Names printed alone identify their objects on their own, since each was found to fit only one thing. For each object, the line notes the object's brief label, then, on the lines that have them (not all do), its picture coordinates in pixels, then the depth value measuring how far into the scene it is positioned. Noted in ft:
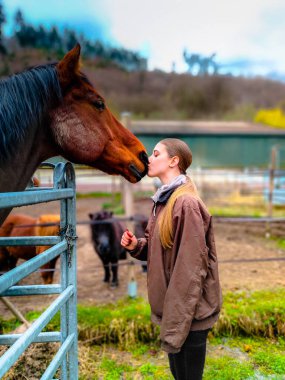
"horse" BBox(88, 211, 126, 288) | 15.07
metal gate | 4.70
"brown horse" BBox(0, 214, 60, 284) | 12.64
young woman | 4.76
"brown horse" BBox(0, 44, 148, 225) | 4.49
